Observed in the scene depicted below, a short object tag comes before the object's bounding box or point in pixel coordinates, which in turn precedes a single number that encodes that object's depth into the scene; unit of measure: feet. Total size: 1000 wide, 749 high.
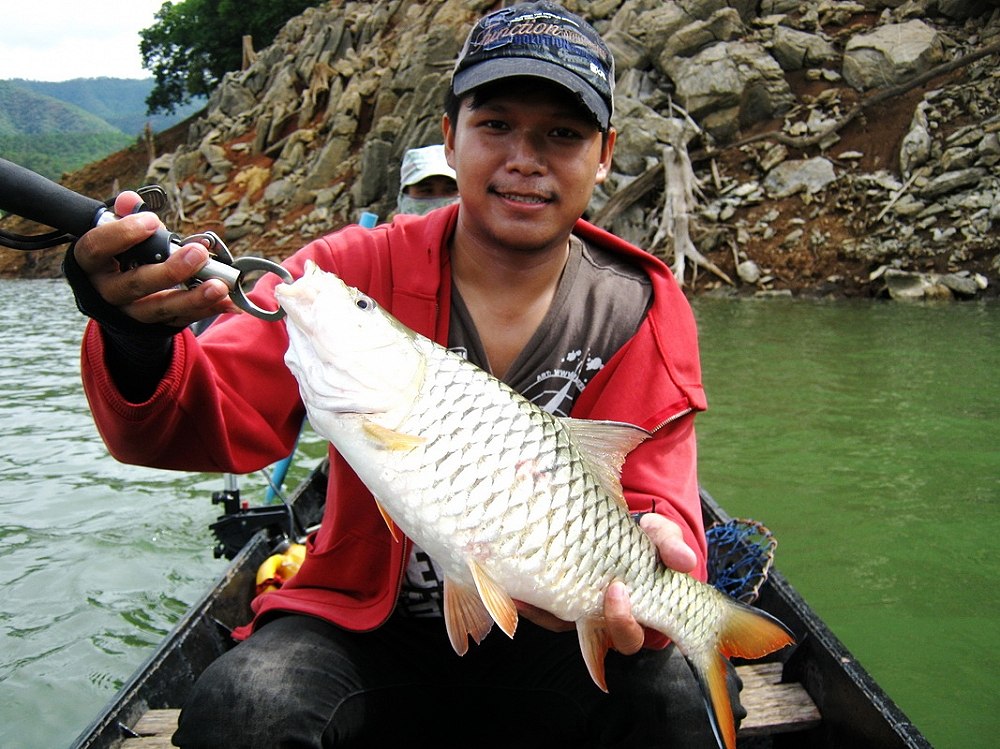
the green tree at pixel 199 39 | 157.79
